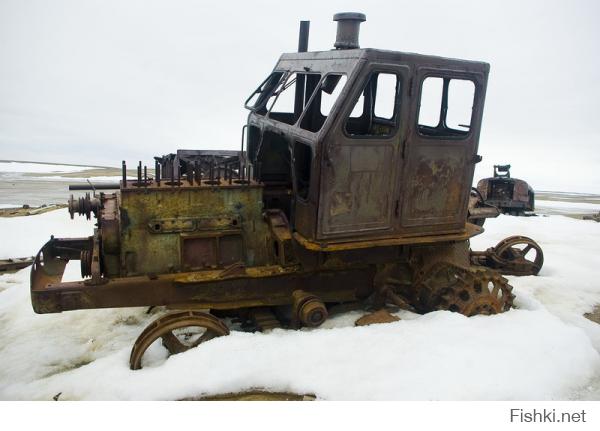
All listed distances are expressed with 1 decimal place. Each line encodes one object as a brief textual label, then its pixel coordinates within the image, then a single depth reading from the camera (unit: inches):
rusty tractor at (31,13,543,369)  160.6
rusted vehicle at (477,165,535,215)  407.5
